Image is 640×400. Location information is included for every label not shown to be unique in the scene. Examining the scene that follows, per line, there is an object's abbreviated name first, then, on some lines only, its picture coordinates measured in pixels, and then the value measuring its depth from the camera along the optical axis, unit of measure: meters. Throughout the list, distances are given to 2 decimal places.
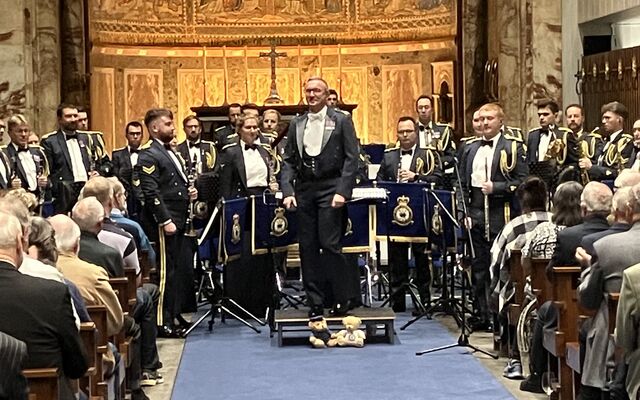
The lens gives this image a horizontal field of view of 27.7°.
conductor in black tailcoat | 10.42
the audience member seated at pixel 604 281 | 6.54
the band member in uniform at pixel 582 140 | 11.89
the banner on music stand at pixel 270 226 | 11.65
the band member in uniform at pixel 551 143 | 11.98
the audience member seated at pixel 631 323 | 5.88
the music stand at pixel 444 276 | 11.00
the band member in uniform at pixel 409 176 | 12.38
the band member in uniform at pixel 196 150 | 12.83
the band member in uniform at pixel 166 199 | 10.93
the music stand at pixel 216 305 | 11.28
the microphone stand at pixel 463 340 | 10.04
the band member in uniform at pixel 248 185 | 12.08
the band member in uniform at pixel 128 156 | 13.15
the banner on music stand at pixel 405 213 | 12.01
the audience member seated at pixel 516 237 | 9.12
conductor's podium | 10.46
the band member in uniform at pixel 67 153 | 13.09
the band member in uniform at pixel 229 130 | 14.31
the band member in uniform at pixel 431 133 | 13.16
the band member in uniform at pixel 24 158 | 12.21
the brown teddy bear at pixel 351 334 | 10.44
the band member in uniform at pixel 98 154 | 13.24
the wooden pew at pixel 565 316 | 7.52
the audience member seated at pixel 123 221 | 8.95
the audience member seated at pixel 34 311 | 5.22
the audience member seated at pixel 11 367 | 4.70
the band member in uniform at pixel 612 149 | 11.73
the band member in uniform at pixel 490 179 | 11.09
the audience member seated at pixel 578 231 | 7.51
